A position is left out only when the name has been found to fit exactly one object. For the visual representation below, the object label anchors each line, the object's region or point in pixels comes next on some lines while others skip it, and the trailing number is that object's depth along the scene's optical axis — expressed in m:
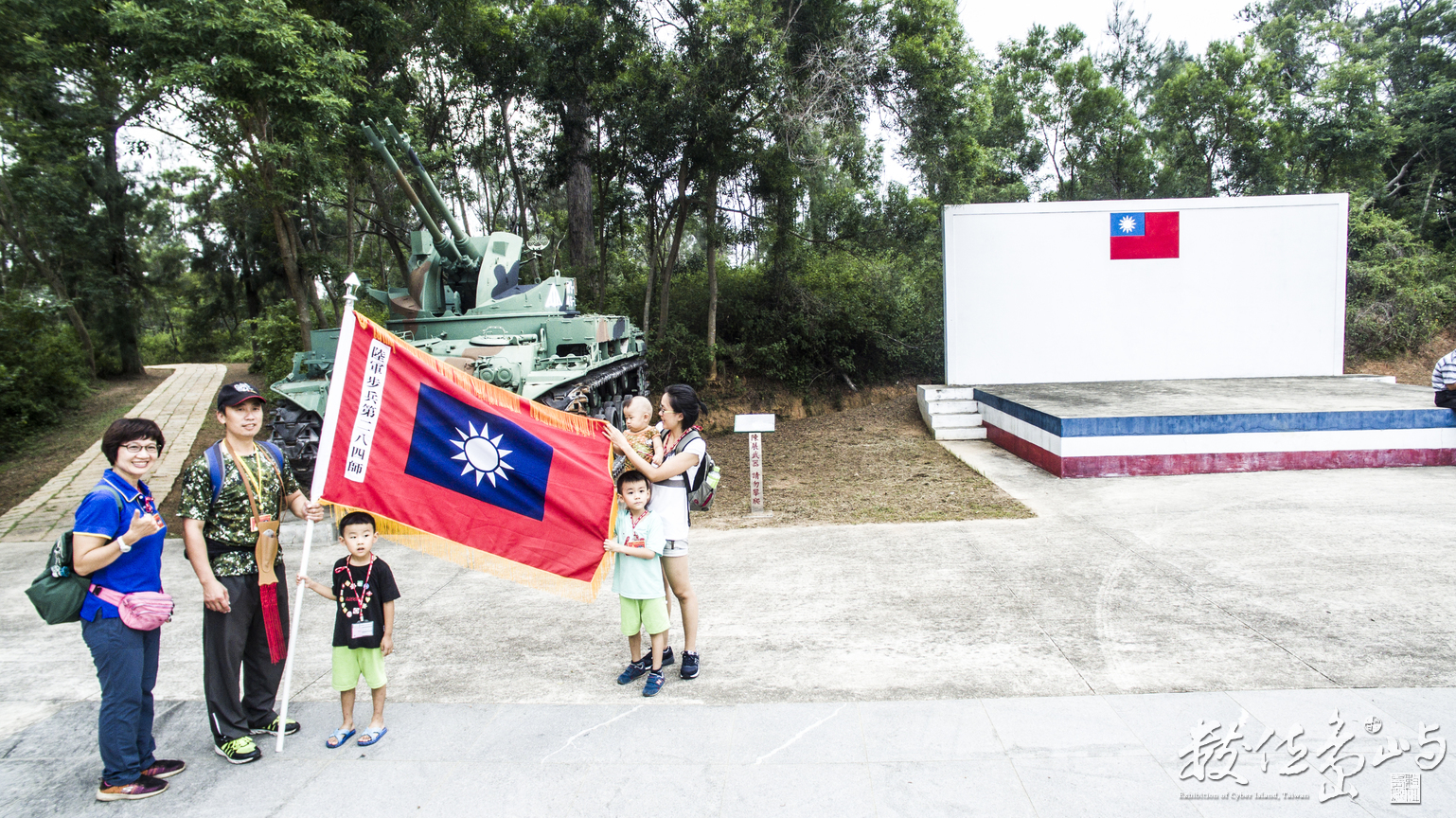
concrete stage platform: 8.77
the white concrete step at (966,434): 12.25
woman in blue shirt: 2.96
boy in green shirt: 3.84
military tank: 7.20
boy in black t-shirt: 3.36
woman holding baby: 3.84
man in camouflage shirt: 3.29
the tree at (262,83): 7.89
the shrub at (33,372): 12.70
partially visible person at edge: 8.76
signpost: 7.97
